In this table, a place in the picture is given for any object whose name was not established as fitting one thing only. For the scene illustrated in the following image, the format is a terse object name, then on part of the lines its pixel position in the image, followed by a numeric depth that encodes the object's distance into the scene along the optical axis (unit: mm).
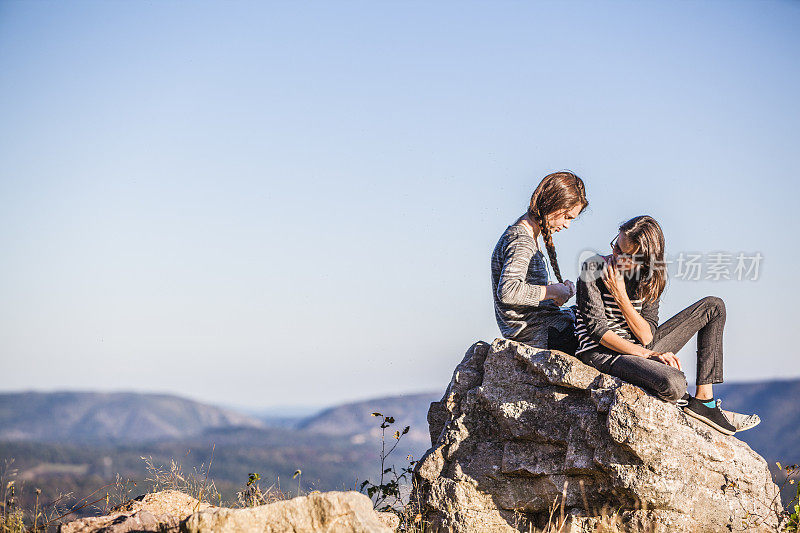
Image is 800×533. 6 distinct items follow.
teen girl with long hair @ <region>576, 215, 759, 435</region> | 7027
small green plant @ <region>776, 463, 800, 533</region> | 6684
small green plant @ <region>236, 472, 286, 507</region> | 7652
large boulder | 6594
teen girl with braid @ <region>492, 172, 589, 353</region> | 7820
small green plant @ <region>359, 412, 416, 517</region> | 8148
